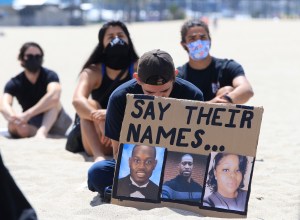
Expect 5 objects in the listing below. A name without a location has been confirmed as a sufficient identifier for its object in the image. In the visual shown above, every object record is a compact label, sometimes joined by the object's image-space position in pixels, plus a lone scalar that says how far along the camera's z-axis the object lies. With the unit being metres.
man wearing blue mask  6.79
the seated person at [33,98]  8.12
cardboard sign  4.63
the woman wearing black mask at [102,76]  6.68
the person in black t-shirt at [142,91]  4.69
